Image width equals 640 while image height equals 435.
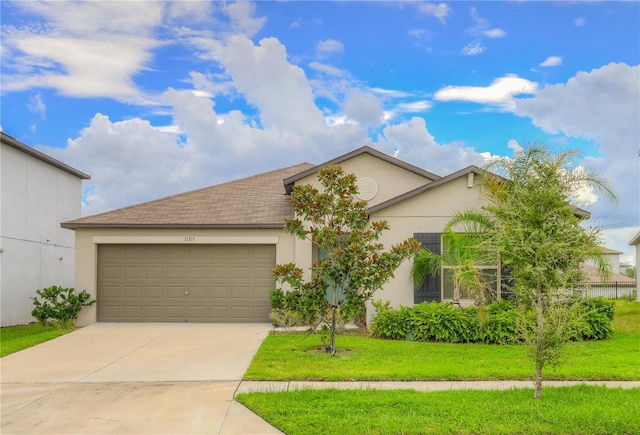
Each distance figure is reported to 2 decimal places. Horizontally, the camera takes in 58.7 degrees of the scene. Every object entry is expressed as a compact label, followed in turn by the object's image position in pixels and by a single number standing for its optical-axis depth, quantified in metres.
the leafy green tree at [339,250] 10.73
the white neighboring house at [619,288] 33.98
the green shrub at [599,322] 12.88
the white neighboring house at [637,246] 25.30
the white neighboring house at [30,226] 17.77
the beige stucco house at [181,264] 16.20
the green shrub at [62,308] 15.62
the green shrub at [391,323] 12.83
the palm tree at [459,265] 12.61
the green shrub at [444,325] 12.41
